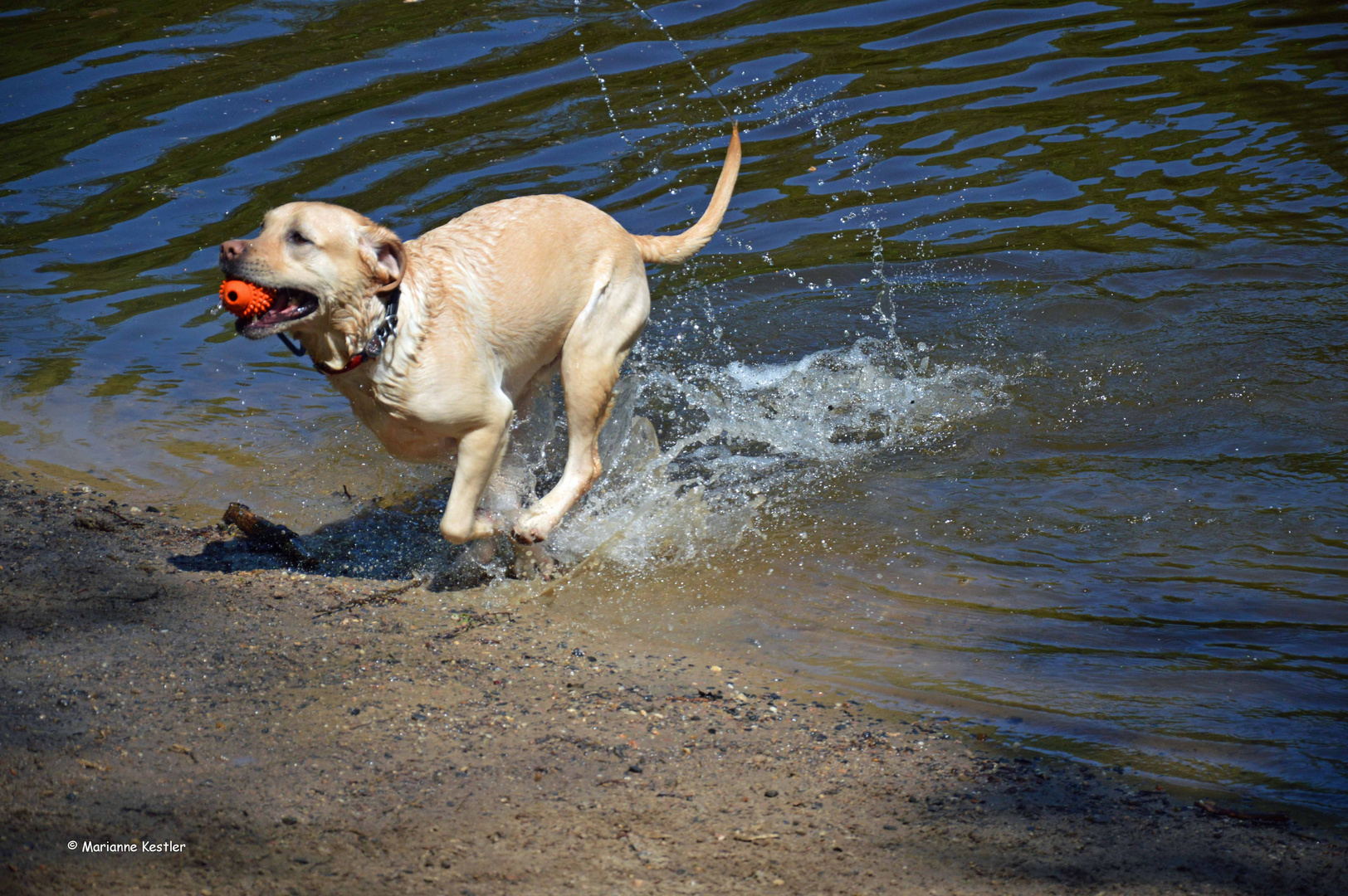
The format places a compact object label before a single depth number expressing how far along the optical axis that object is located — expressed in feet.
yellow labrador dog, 31.53
